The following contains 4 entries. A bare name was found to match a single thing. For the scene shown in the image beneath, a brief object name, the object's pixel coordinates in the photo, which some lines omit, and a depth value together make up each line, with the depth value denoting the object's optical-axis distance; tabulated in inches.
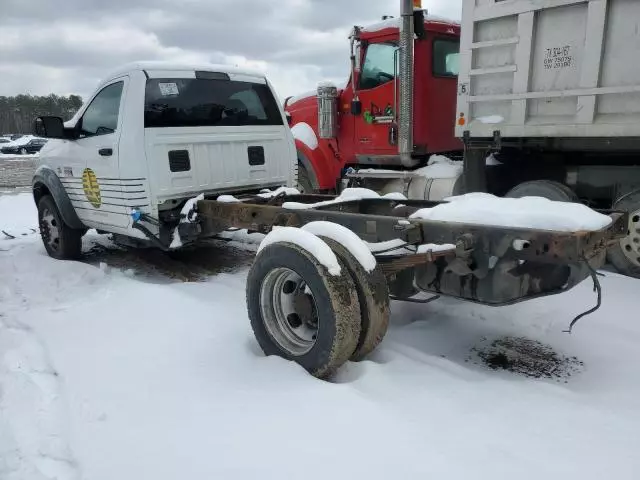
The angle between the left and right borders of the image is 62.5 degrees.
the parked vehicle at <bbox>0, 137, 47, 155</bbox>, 1568.7
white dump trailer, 190.5
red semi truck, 290.7
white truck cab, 194.9
